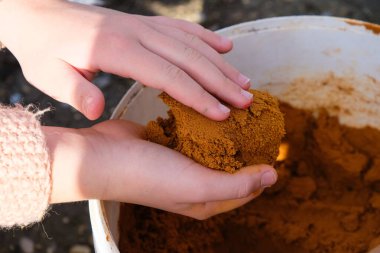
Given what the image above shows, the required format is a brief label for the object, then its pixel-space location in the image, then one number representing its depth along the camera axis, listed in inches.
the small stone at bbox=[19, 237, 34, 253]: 46.5
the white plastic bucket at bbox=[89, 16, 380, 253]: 35.0
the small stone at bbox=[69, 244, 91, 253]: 46.7
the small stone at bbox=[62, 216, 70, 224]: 48.3
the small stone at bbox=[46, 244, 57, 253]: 46.5
